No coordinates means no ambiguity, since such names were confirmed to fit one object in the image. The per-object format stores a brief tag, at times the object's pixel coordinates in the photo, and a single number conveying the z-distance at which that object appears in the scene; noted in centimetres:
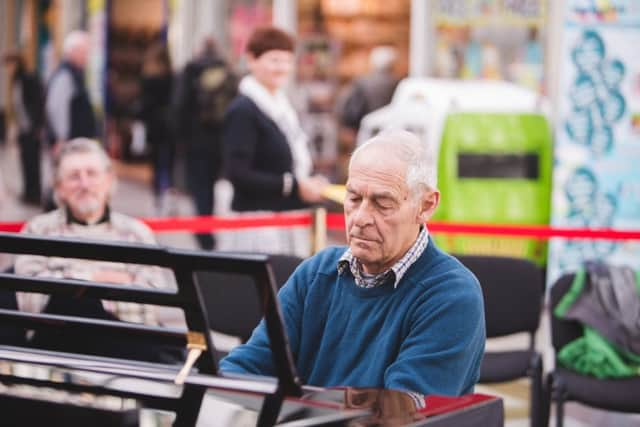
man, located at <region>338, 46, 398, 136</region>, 1632
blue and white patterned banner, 1166
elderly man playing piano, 421
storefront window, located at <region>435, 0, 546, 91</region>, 1352
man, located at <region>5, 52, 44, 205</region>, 2081
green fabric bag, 746
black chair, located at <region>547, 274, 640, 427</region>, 724
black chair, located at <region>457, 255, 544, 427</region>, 780
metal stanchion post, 857
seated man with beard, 668
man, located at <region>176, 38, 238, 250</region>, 1577
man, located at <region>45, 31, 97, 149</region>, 1576
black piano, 339
